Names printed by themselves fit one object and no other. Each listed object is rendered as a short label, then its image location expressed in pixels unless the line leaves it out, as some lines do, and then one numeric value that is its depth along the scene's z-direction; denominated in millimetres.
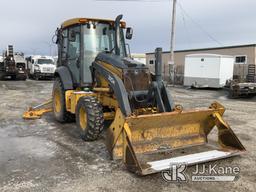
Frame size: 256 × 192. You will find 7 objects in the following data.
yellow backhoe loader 3281
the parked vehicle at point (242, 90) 10853
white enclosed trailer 14167
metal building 15834
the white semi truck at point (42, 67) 18091
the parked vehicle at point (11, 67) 17356
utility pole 15026
